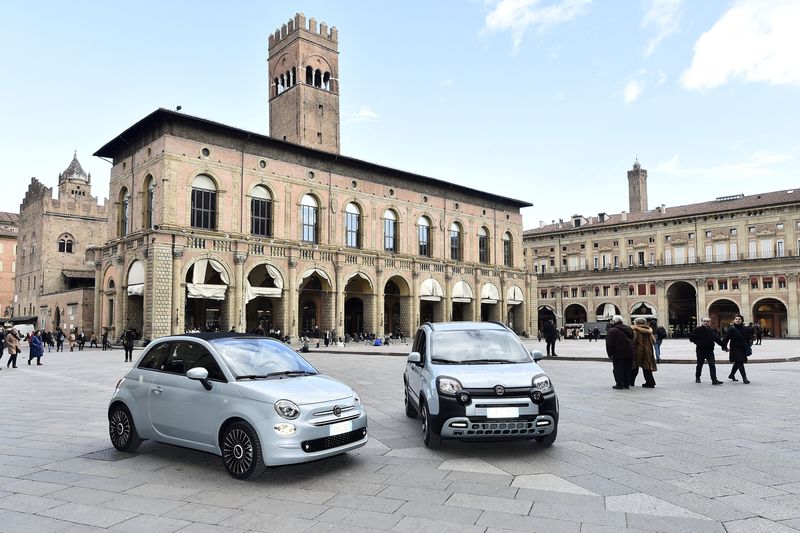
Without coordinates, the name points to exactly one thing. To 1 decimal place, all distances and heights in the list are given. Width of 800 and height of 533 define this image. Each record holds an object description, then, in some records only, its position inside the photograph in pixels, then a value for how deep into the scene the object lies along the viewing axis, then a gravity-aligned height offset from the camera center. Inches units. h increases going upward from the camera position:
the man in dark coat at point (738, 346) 536.4 -40.8
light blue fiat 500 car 223.5 -39.6
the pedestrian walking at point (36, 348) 932.0 -60.1
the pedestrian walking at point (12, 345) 866.8 -51.3
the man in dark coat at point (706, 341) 533.6 -35.6
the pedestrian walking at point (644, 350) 510.9 -41.6
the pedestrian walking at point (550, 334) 960.3 -49.5
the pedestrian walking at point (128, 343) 940.0 -54.2
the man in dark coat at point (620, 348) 489.2 -37.8
